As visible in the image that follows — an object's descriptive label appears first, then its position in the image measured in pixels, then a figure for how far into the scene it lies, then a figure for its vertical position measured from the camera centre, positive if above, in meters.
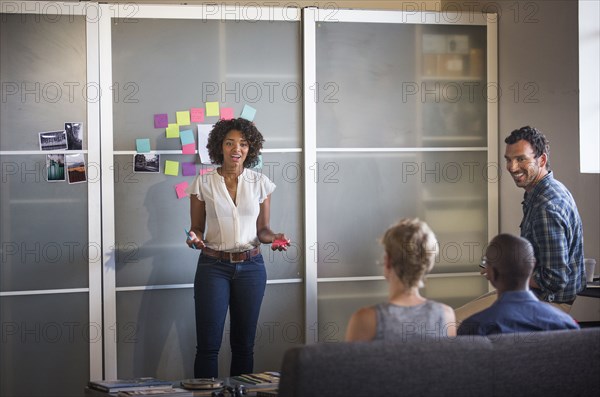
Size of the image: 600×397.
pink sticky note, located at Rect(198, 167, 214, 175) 4.80 +0.11
